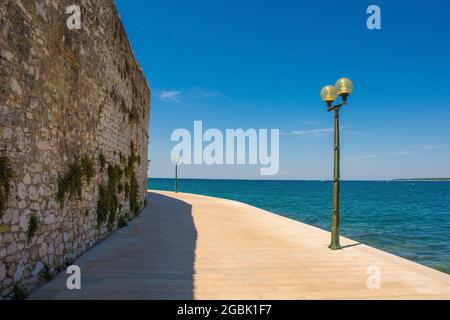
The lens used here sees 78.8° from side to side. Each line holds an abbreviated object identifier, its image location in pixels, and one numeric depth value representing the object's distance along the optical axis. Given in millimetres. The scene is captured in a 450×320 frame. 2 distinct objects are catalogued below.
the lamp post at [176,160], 29734
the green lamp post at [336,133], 7195
